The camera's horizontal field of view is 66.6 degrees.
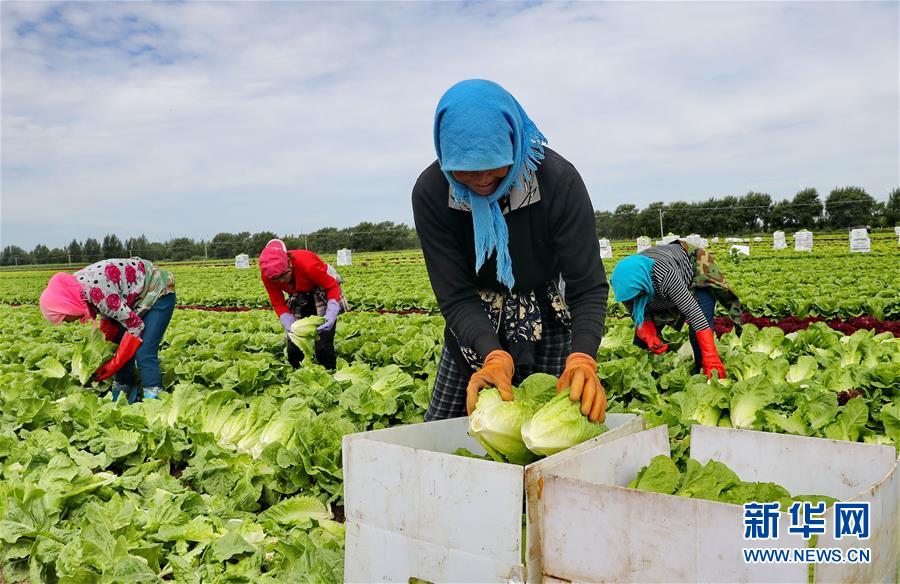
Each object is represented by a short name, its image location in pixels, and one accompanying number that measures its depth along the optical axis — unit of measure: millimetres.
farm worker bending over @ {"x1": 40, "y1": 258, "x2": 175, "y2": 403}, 5332
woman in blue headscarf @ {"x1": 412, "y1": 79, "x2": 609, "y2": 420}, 2318
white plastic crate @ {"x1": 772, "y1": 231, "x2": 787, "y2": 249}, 28844
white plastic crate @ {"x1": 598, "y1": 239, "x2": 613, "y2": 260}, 26719
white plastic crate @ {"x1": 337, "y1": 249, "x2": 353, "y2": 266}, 32625
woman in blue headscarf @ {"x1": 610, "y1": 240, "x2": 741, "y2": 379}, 5430
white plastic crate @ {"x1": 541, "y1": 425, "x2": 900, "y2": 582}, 1531
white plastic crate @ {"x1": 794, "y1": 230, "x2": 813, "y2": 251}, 26156
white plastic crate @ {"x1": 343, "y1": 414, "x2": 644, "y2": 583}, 1757
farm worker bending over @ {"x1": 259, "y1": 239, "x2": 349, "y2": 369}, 6359
